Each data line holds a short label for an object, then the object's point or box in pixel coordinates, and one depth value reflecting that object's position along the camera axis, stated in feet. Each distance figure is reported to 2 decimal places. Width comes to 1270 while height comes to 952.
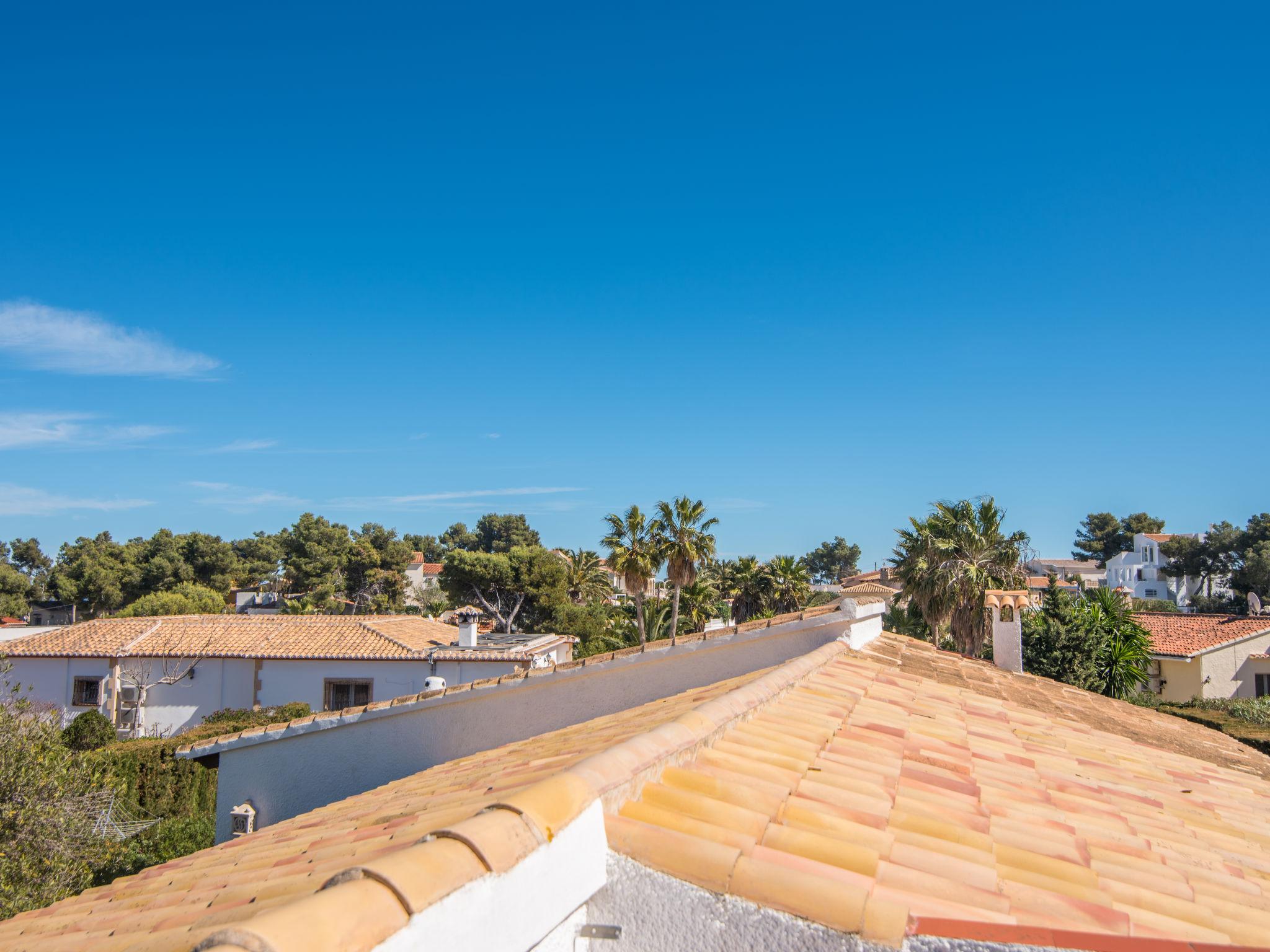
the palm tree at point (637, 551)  122.52
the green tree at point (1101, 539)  355.56
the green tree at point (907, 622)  95.14
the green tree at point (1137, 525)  343.67
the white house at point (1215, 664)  107.55
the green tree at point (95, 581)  211.00
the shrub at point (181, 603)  161.89
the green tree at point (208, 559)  227.40
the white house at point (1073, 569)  317.63
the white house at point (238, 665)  91.56
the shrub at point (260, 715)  78.64
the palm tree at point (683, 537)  119.85
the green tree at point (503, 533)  347.15
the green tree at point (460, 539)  376.31
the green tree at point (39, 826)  31.42
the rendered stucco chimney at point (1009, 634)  49.11
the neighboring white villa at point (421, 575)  284.61
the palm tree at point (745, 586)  156.76
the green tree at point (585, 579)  205.46
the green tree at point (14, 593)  221.25
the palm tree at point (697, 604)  135.54
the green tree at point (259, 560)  242.17
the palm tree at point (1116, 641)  83.92
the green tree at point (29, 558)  327.26
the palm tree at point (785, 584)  152.05
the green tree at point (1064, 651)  81.30
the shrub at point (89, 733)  68.33
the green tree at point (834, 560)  424.87
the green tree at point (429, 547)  393.50
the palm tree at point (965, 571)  68.74
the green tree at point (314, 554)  230.27
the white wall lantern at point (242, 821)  31.37
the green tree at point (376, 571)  235.40
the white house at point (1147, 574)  273.13
